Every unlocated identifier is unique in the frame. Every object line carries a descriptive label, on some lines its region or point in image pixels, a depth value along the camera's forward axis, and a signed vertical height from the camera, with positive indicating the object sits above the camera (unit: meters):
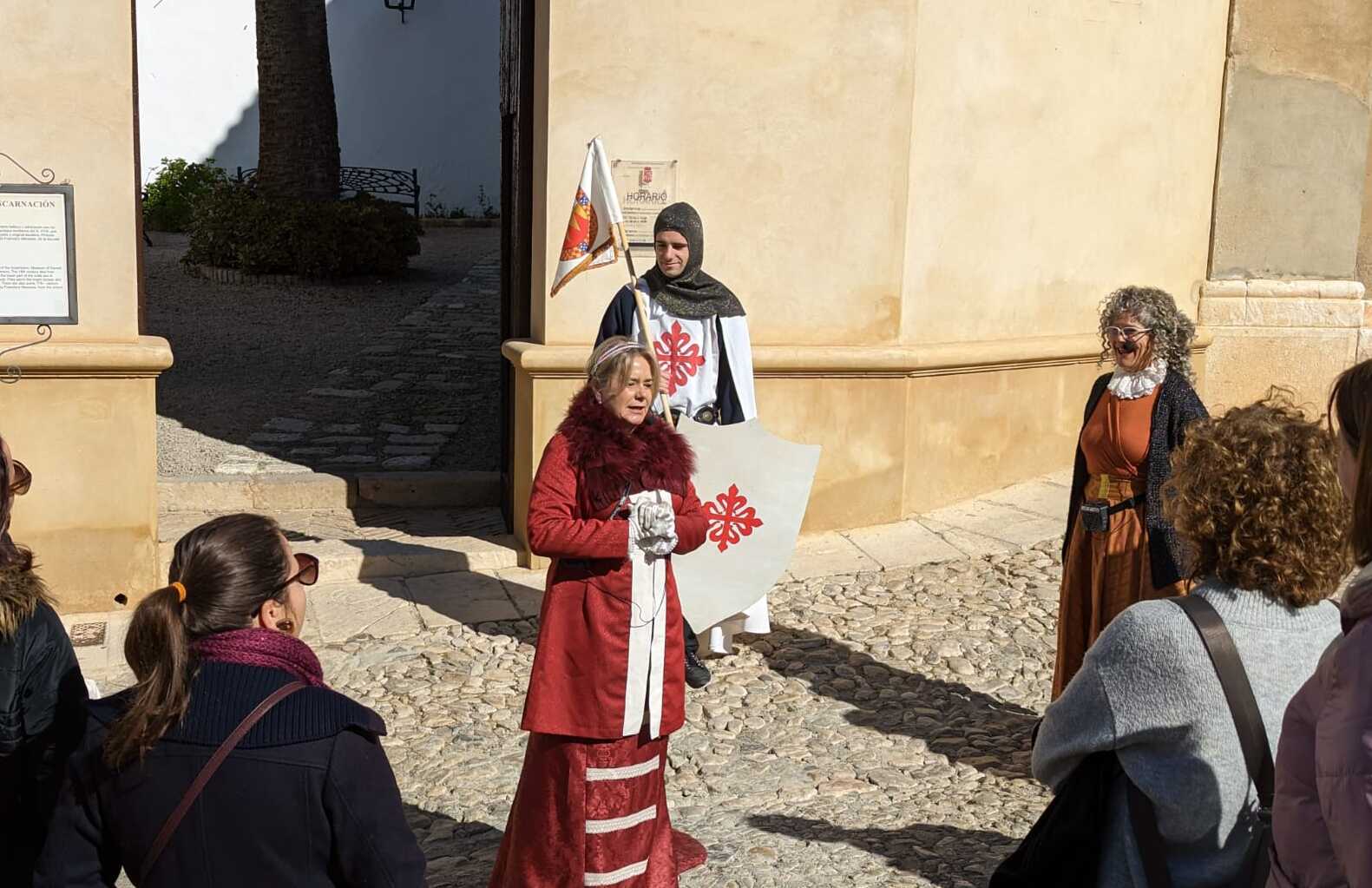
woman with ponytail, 2.22 -0.84
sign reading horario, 7.52 +0.18
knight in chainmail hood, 6.24 -0.48
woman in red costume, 3.89 -1.13
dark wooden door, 7.90 +0.26
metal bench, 22.89 +0.62
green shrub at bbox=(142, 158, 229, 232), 20.22 +0.29
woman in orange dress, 4.87 -0.70
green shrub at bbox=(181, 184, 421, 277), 16.02 -0.21
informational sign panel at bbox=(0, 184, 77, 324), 6.60 -0.21
